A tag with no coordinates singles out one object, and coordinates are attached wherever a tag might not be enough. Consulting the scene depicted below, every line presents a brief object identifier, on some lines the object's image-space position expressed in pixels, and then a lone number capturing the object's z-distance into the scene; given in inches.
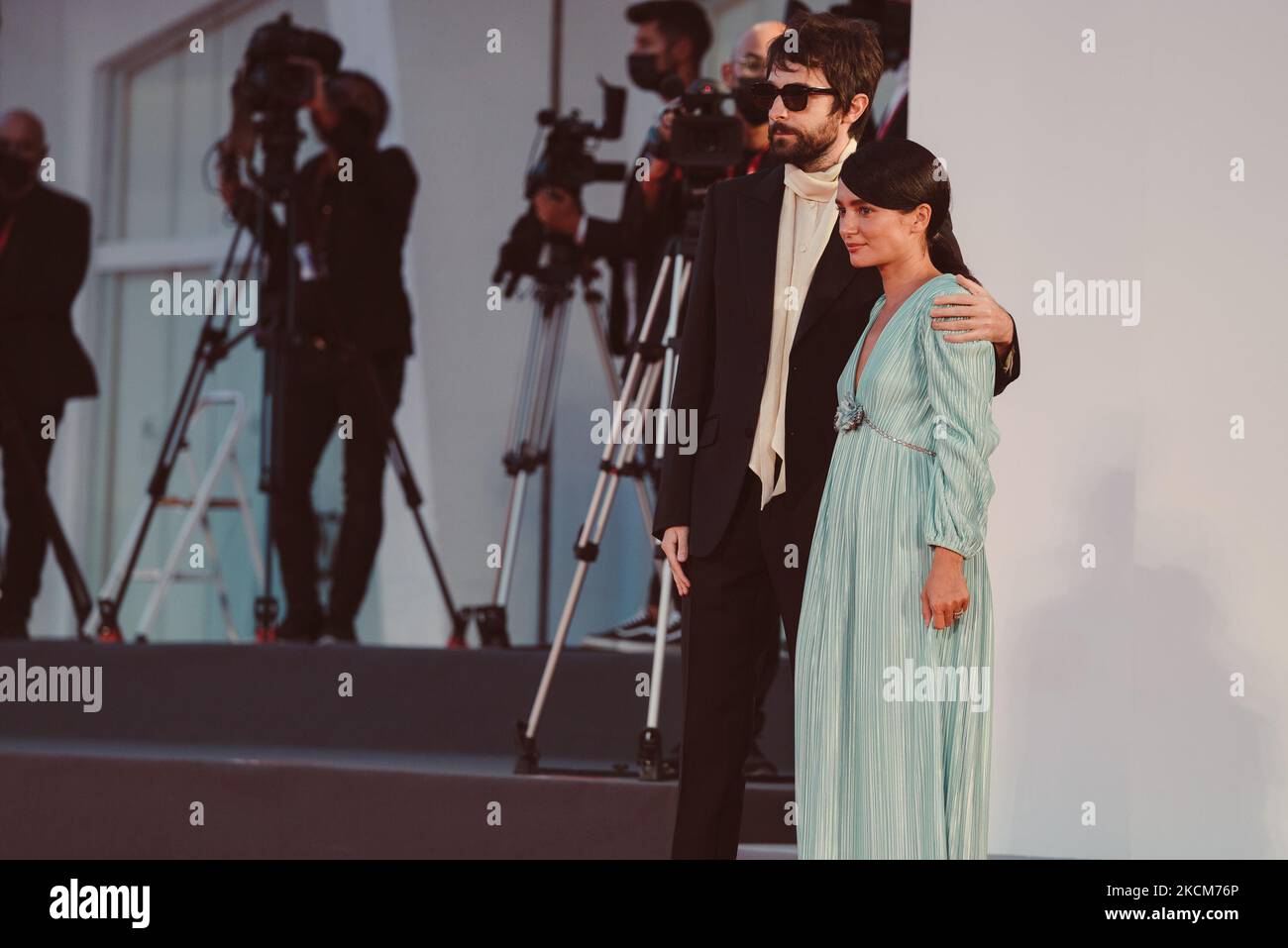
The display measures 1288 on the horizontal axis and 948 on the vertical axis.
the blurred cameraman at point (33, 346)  179.2
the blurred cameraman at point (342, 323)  170.4
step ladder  174.2
